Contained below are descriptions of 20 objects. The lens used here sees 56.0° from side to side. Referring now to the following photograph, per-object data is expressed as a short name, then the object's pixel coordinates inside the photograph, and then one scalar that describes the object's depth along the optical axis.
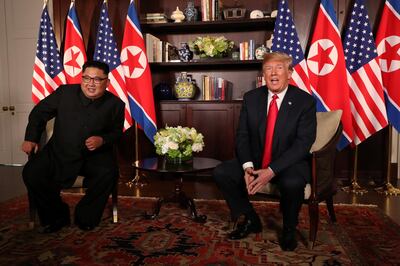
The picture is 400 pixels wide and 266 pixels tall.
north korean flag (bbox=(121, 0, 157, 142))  4.18
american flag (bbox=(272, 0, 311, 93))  3.97
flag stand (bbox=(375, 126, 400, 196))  3.78
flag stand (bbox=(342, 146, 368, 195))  3.90
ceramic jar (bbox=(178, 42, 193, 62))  4.54
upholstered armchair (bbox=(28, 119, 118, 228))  2.69
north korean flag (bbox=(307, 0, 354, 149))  3.83
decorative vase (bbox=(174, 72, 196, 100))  4.51
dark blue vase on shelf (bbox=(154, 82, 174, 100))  4.57
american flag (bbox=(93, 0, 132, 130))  4.21
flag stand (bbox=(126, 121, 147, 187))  4.28
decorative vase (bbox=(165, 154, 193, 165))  2.91
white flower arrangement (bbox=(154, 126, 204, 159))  2.85
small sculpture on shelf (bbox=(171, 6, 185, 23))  4.47
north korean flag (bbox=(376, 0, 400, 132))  3.75
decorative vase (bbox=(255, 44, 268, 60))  4.30
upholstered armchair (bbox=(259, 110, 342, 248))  2.30
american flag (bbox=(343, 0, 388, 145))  3.77
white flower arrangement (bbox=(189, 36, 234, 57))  4.32
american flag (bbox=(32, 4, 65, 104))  4.38
